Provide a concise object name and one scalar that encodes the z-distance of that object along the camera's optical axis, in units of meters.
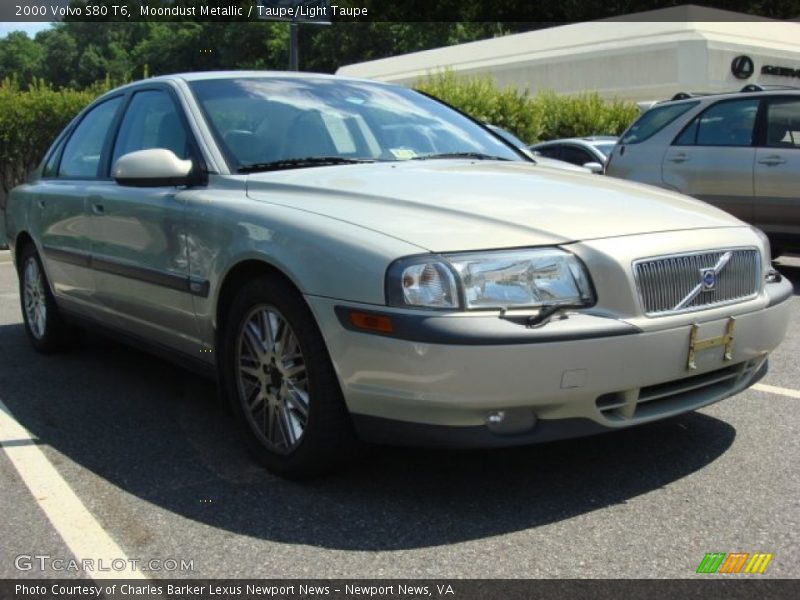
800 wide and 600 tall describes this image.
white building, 31.88
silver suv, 8.15
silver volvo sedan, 3.00
